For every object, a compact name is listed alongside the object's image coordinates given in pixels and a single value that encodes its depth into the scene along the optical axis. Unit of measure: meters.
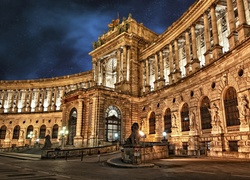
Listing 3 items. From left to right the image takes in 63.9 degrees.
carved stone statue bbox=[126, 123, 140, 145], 16.00
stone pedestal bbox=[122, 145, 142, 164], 14.76
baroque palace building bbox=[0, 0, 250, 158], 19.66
